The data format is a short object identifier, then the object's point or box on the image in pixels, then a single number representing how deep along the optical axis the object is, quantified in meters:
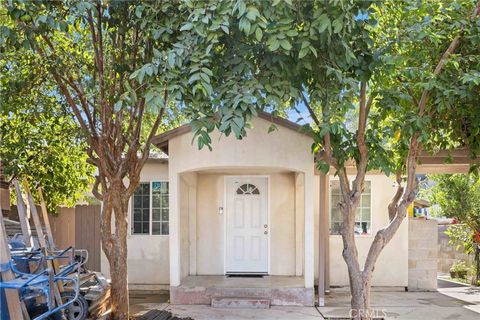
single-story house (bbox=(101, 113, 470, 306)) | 11.33
